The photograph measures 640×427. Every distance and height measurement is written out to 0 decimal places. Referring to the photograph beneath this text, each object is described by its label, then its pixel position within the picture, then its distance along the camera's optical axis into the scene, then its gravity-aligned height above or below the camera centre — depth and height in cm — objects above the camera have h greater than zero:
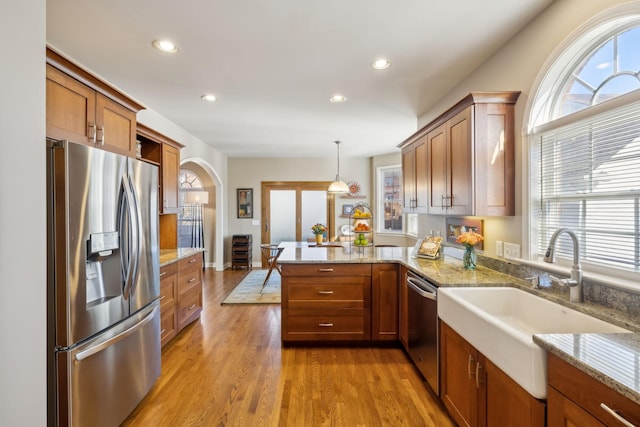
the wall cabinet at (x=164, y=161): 335 +60
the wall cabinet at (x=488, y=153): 225 +44
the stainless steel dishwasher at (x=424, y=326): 213 -87
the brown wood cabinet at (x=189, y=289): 327 -86
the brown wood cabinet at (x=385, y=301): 294 -85
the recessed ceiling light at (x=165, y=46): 227 +128
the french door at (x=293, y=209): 732 +11
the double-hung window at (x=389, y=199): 670 +31
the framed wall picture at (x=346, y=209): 735 +10
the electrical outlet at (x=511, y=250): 221 -28
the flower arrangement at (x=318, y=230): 494 -27
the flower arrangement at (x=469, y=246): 242 -28
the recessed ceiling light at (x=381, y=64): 257 +129
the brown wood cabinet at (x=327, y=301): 294 -85
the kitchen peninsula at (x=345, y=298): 293 -81
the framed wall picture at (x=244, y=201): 727 +30
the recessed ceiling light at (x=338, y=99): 341 +131
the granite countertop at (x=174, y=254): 299 -44
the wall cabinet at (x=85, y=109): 182 +73
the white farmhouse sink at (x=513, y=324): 119 -58
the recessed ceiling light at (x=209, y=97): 335 +130
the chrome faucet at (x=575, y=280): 155 -35
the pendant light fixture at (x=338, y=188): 559 +46
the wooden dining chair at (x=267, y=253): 685 -89
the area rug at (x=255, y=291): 453 -128
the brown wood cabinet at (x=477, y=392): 124 -87
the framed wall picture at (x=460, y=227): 269 -14
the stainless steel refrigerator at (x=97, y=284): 153 -40
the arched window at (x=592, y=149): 148 +36
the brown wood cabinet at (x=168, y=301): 288 -85
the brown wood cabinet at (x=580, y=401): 87 -60
